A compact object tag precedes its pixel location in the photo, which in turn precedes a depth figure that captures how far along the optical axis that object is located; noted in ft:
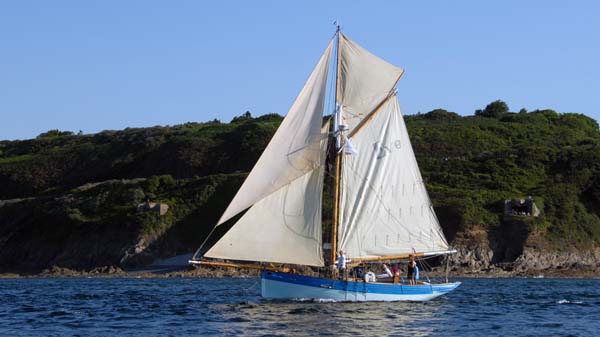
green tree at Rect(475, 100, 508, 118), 607.49
